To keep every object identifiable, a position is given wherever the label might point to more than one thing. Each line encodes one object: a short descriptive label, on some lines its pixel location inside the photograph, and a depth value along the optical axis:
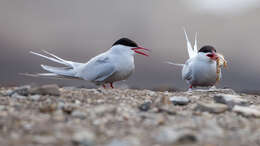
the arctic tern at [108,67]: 11.58
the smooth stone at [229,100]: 8.34
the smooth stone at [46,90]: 8.64
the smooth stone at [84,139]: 5.16
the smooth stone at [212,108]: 7.53
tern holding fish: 13.28
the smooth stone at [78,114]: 6.52
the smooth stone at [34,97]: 8.11
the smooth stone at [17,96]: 8.41
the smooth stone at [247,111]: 7.39
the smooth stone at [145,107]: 7.44
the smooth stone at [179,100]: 8.53
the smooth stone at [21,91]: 8.71
